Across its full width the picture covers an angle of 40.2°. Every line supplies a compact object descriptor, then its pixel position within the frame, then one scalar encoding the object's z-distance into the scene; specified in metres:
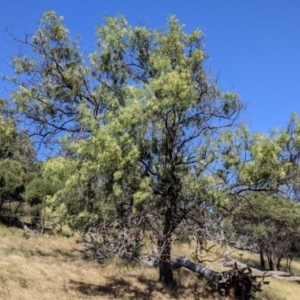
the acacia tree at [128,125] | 10.76
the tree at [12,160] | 12.97
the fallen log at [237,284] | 13.20
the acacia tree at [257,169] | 11.51
